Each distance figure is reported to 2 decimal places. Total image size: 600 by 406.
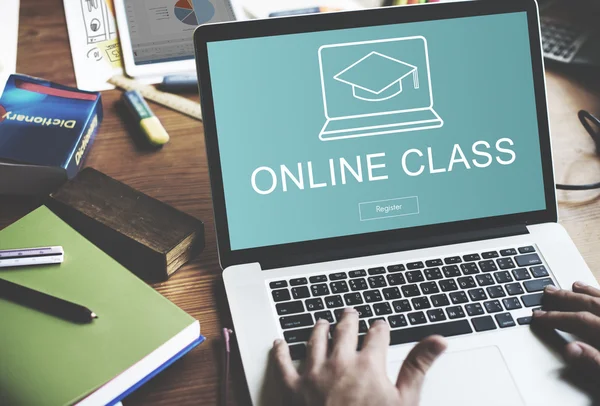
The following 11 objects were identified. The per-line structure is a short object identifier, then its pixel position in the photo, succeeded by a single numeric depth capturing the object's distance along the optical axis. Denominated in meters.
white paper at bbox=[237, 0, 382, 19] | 1.27
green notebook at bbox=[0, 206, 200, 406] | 0.64
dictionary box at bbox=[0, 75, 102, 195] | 0.91
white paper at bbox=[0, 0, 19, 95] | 1.19
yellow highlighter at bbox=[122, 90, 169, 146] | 1.04
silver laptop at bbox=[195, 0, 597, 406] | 0.79
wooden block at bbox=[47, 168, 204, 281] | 0.82
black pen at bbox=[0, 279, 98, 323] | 0.70
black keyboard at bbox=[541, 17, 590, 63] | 1.22
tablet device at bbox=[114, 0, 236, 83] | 1.17
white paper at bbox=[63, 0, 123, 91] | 1.17
